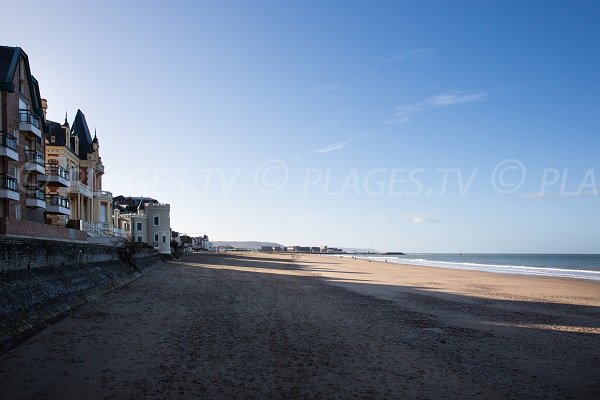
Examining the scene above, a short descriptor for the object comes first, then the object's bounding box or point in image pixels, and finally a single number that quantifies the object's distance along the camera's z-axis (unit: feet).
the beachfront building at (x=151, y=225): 209.36
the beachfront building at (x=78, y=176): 118.73
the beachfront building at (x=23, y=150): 89.15
